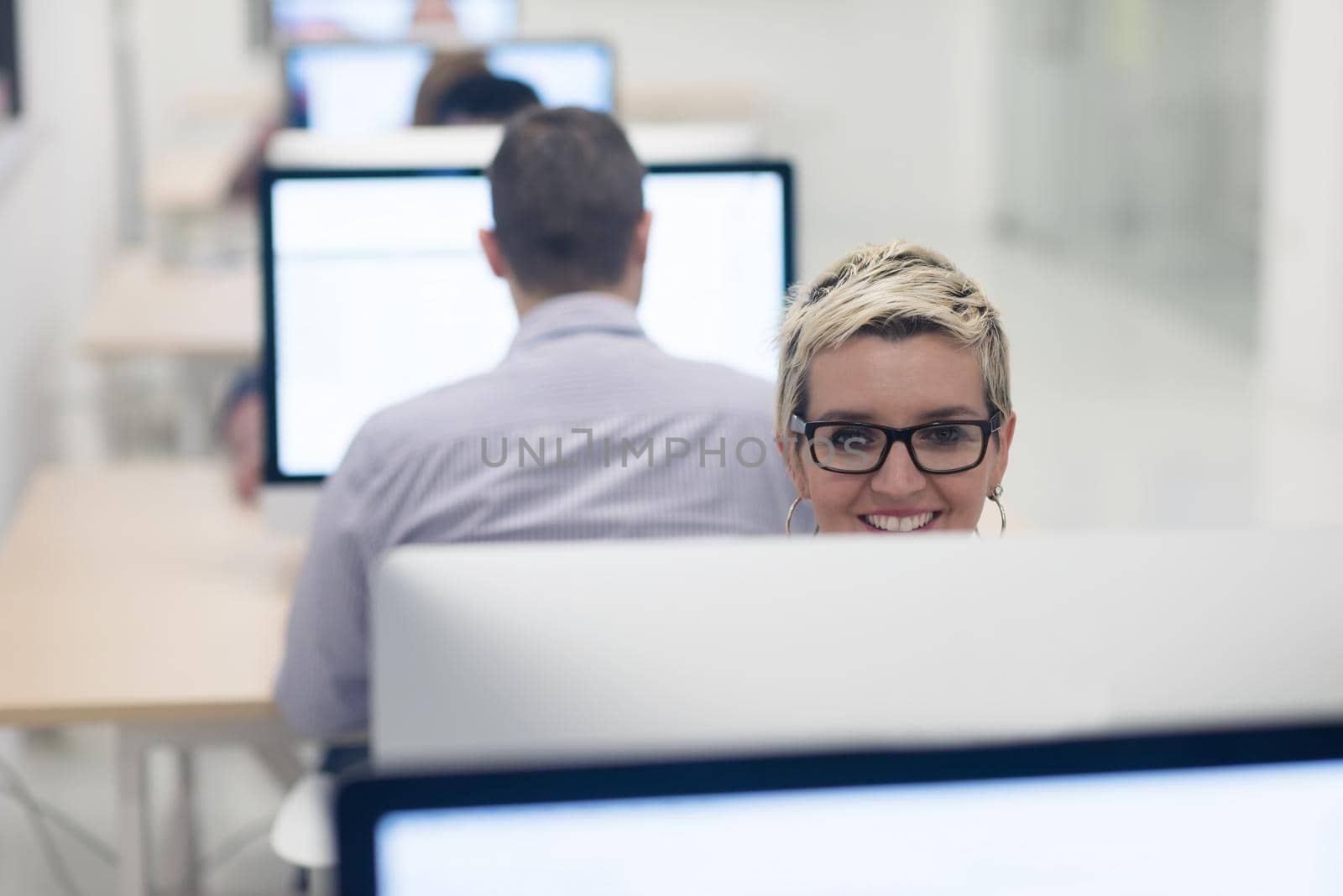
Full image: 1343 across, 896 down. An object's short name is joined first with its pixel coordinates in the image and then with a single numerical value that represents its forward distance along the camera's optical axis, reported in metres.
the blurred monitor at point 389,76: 3.83
